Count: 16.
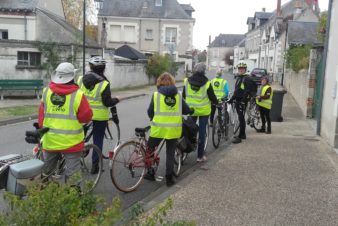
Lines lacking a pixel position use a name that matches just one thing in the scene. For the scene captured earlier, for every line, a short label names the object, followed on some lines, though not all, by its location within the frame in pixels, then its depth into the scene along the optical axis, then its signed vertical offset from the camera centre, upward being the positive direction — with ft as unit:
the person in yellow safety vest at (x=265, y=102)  35.68 -3.24
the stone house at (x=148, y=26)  162.81 +14.88
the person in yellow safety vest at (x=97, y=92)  19.88 -1.61
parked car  130.19 -1.89
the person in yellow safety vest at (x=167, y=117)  19.15 -2.64
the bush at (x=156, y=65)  111.86 -0.72
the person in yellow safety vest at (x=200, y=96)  24.14 -1.95
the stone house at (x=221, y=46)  366.22 +17.73
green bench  60.85 -4.46
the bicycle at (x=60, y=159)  14.67 -4.45
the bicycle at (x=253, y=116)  38.50 -4.92
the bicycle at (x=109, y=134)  21.63 -4.83
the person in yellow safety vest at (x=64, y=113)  14.83 -2.06
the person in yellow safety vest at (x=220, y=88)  34.71 -2.04
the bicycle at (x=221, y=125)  29.74 -4.69
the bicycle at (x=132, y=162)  18.01 -4.79
